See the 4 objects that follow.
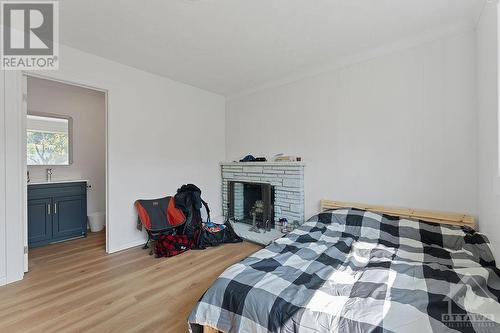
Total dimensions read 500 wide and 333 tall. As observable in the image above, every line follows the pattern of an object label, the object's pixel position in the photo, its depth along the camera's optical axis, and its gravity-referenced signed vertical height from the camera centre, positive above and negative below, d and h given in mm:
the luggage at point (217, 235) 3159 -1008
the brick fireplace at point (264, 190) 3262 -390
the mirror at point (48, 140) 3443 +420
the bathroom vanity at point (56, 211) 3049 -648
